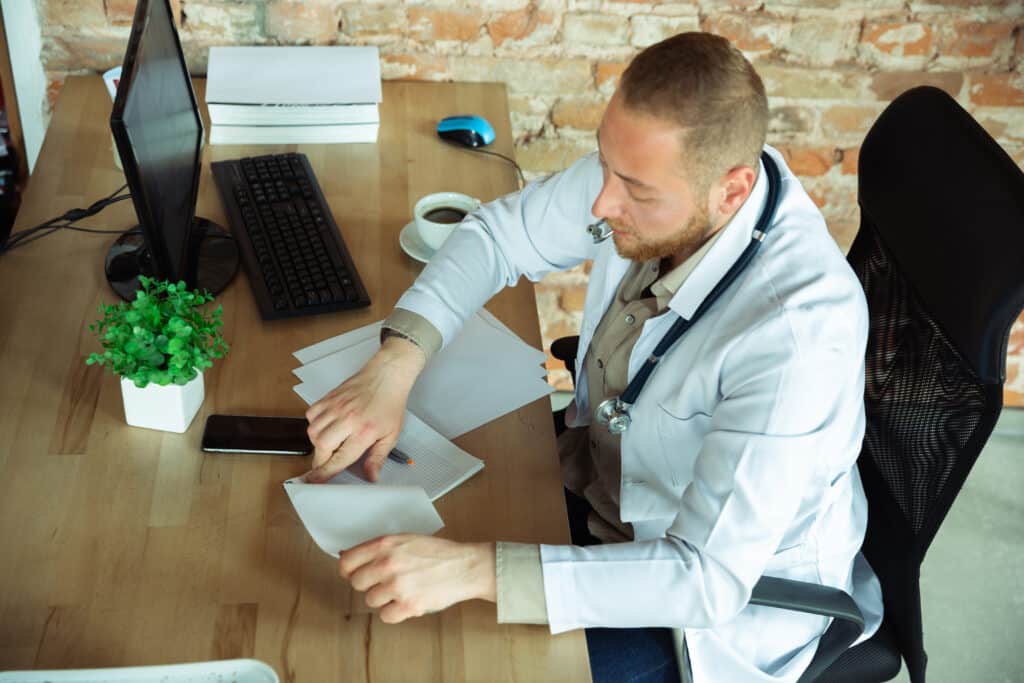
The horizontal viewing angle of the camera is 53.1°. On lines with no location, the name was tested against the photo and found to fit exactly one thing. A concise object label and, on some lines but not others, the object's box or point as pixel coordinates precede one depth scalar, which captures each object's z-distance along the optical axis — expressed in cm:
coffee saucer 167
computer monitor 127
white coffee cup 169
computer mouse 196
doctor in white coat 114
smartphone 131
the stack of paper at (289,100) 191
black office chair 125
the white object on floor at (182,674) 101
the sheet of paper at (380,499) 118
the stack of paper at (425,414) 120
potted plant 123
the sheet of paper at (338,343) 146
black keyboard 155
